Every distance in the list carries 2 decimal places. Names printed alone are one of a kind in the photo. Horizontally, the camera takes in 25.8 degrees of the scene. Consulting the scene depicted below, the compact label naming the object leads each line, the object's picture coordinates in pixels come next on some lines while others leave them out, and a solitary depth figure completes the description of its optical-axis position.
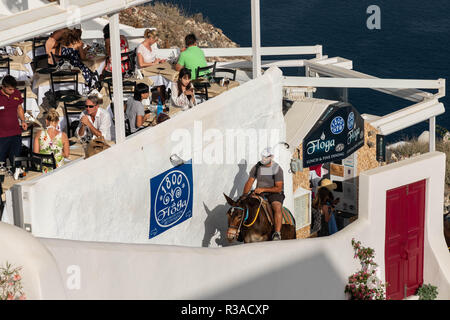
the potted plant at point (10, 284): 9.41
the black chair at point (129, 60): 18.33
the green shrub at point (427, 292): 17.23
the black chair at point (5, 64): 17.83
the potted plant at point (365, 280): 14.94
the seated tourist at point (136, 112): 16.00
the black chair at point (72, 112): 15.83
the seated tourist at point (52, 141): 14.09
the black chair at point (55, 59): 17.91
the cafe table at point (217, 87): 17.92
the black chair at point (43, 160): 13.70
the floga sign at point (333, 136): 18.72
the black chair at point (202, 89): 17.61
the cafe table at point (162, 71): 18.67
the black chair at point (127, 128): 15.99
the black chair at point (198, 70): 18.47
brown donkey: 15.43
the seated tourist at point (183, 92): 16.88
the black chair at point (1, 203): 13.25
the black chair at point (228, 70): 19.21
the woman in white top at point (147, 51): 19.11
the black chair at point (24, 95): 16.36
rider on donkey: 16.34
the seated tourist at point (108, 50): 18.05
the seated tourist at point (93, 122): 15.23
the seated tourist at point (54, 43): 18.30
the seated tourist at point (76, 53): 17.19
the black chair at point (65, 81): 16.88
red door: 16.34
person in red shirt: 14.38
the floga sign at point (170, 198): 15.14
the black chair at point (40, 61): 17.98
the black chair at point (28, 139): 15.06
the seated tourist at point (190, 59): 18.56
